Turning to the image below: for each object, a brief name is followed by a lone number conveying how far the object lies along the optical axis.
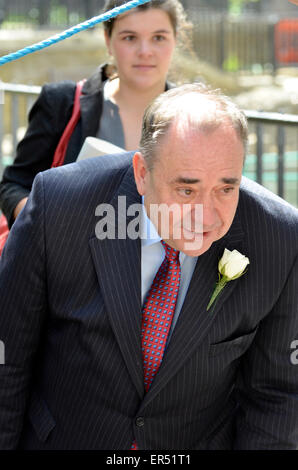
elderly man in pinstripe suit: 4.59
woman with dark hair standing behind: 6.88
